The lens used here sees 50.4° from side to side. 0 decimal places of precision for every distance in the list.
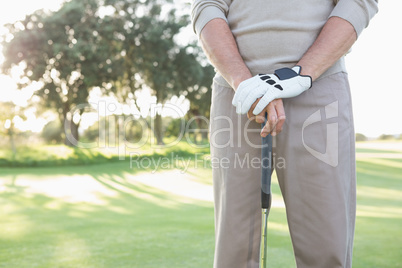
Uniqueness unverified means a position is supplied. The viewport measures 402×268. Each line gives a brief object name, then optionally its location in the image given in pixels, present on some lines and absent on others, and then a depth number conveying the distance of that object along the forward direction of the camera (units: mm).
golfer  1369
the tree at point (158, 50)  21266
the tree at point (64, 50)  19391
